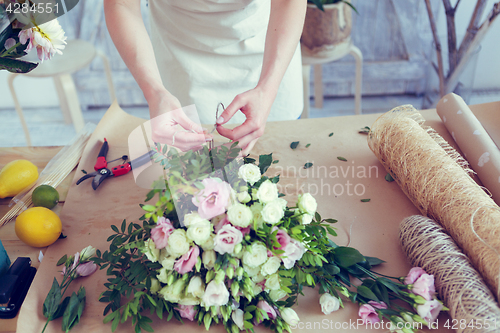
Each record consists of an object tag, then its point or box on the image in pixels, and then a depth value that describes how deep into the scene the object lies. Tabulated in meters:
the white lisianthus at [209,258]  0.55
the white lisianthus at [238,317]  0.57
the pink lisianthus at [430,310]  0.57
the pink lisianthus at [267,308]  0.57
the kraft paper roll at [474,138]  0.76
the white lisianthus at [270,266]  0.55
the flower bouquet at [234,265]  0.54
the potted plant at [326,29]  1.53
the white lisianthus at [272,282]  0.56
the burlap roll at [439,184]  0.59
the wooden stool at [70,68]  1.63
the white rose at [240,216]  0.53
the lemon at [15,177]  0.82
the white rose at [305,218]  0.58
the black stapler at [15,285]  0.62
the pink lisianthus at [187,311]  0.59
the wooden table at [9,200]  0.72
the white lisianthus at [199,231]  0.53
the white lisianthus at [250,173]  0.59
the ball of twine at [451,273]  0.52
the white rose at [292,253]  0.56
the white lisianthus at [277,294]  0.58
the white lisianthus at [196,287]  0.55
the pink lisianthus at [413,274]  0.60
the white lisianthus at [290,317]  0.57
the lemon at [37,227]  0.71
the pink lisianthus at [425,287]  0.57
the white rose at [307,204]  0.57
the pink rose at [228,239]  0.53
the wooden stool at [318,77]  1.67
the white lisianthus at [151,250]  0.56
